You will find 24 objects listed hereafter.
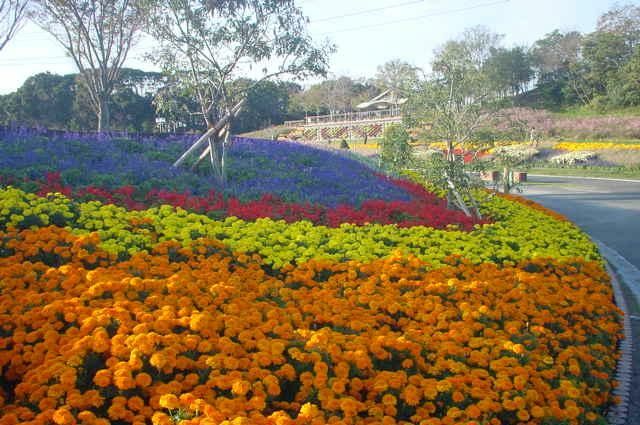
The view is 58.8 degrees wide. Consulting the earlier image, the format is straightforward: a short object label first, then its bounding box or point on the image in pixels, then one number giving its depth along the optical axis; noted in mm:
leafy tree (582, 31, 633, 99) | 47031
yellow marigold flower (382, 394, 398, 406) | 3040
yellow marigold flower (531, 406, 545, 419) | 3033
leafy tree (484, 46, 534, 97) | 56094
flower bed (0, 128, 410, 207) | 8992
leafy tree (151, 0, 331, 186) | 10703
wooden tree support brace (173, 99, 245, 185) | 10414
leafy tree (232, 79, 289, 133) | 48094
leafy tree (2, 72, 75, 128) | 42906
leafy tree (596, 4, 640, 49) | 48062
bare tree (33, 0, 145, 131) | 17578
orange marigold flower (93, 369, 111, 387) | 2797
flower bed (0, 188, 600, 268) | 5840
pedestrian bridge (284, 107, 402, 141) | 44781
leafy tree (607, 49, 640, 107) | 41062
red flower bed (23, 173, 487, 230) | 7922
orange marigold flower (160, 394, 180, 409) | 2631
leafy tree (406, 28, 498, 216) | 10258
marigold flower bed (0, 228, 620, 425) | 2891
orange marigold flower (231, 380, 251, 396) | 2811
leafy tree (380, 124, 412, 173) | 11203
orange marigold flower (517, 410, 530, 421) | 3025
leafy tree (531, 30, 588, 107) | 49719
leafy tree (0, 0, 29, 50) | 14977
